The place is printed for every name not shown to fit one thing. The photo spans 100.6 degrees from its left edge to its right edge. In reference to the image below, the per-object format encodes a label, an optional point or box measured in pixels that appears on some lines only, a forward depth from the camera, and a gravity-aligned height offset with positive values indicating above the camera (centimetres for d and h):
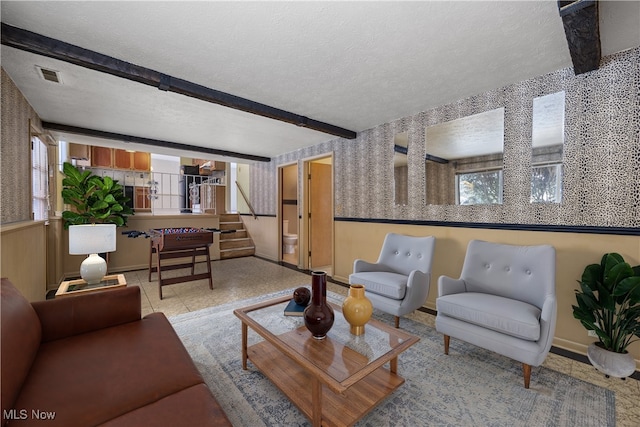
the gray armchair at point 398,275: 252 -69
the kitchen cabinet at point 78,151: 599 +136
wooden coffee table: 135 -80
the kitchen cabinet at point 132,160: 682 +134
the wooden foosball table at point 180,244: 361 -48
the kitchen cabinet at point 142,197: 747 +39
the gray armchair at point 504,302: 174 -71
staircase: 632 -73
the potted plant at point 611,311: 178 -73
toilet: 588 -66
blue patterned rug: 151 -118
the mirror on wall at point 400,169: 346 +55
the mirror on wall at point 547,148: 231 +55
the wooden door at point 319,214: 529 -8
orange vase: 168 -63
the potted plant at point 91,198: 402 +21
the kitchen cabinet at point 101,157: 651 +134
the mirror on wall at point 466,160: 269 +55
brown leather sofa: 96 -72
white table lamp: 214 -27
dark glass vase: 162 -63
